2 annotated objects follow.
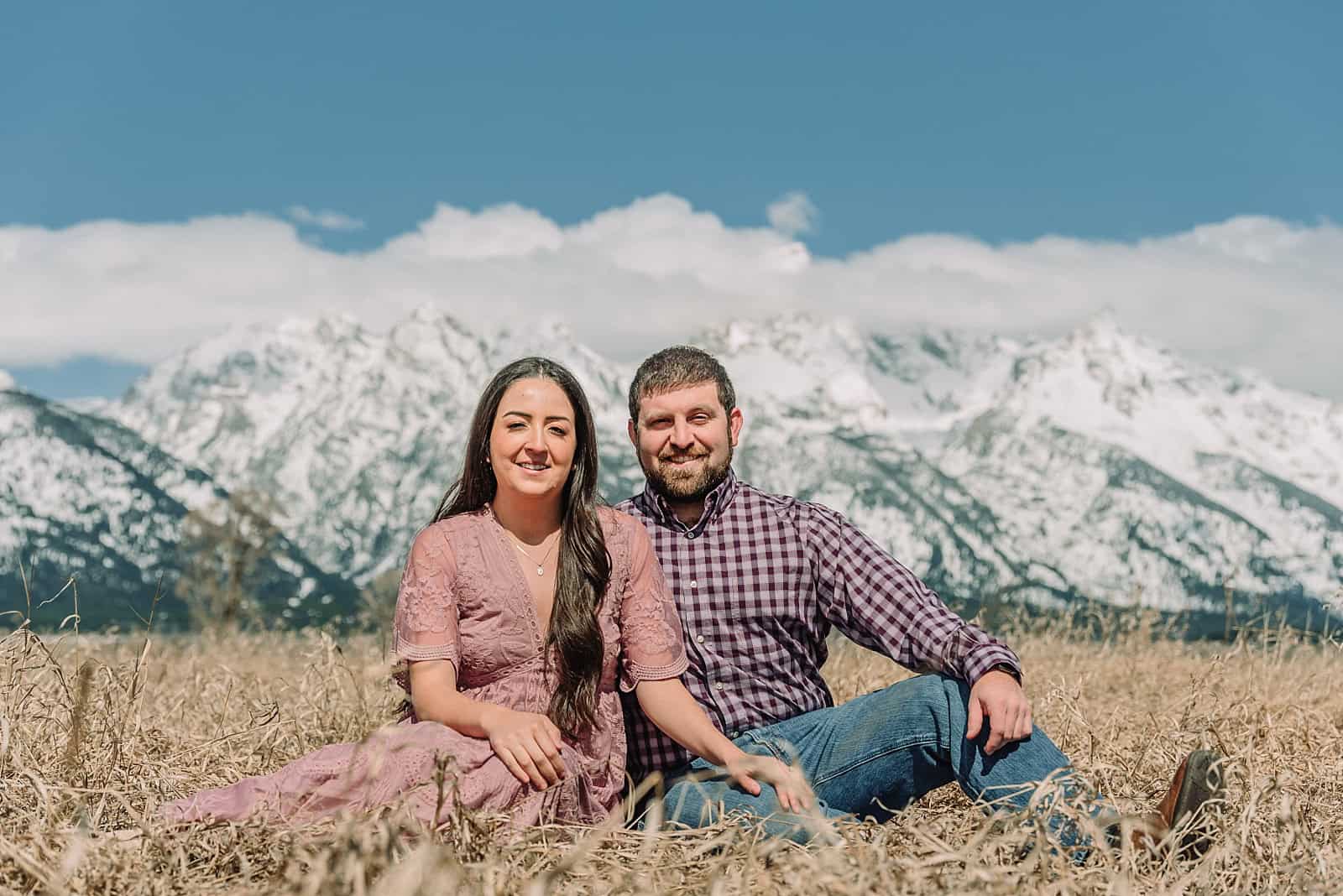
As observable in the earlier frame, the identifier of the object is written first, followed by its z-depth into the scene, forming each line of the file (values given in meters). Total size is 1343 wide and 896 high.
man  4.69
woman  4.24
